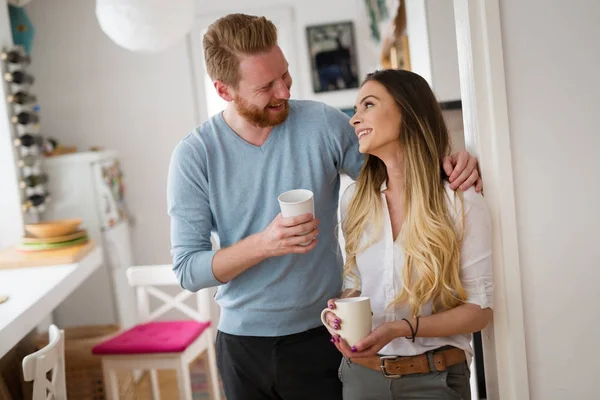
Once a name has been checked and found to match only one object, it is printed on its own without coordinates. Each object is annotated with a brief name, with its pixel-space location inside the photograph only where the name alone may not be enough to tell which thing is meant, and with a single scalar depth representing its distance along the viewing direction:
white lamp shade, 2.77
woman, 1.48
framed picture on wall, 5.25
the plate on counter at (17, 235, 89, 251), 3.54
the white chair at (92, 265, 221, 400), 3.02
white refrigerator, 4.34
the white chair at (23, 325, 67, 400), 2.12
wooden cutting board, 3.35
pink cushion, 3.01
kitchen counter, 2.41
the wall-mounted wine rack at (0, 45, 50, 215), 3.96
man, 1.87
